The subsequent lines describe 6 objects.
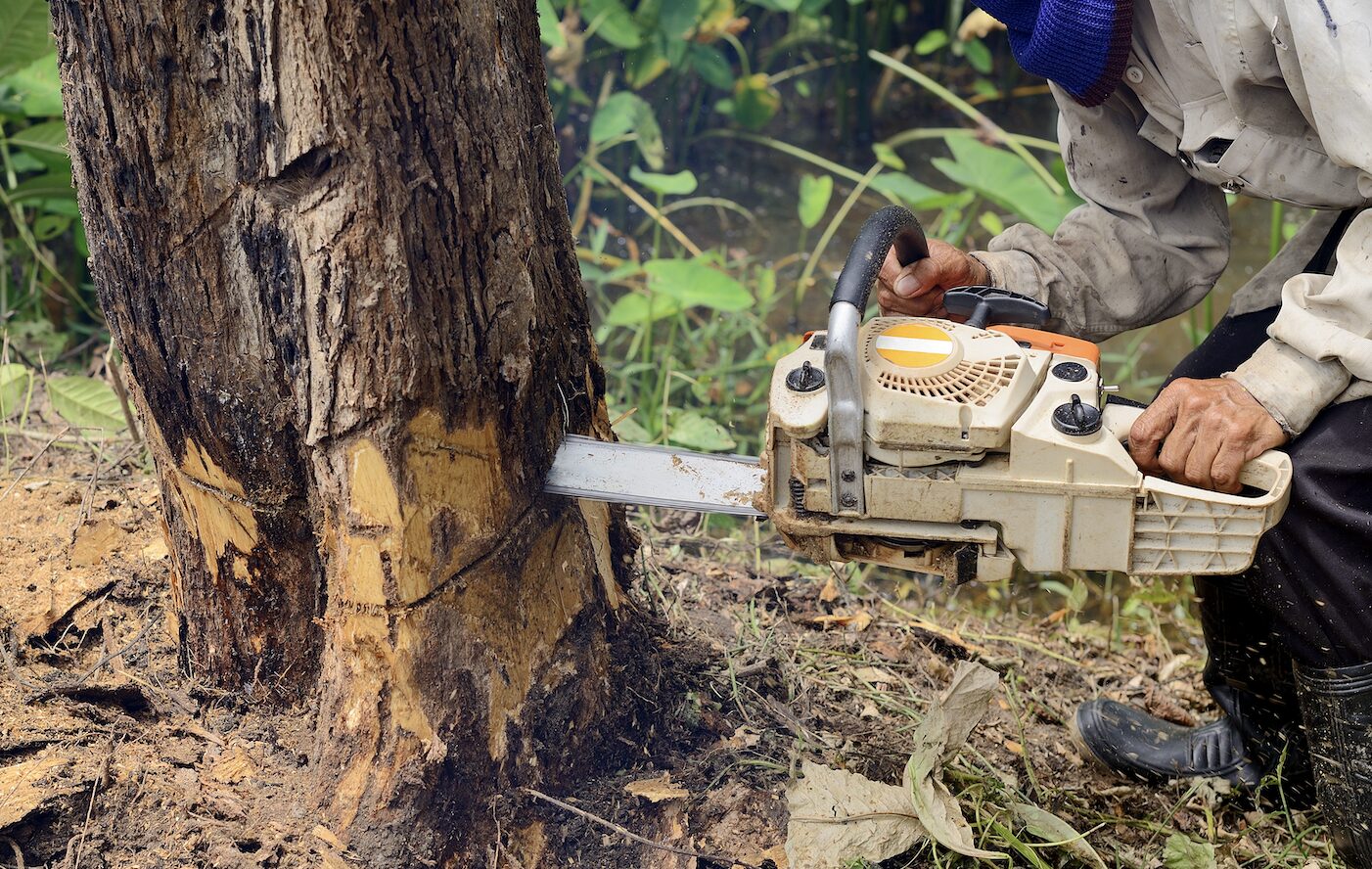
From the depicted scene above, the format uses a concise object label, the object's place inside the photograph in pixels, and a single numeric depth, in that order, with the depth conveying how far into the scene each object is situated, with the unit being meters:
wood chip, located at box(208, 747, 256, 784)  1.85
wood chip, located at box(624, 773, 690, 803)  1.93
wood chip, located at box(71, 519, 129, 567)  2.28
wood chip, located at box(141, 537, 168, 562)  2.30
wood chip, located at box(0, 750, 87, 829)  1.72
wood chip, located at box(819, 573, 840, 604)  2.67
